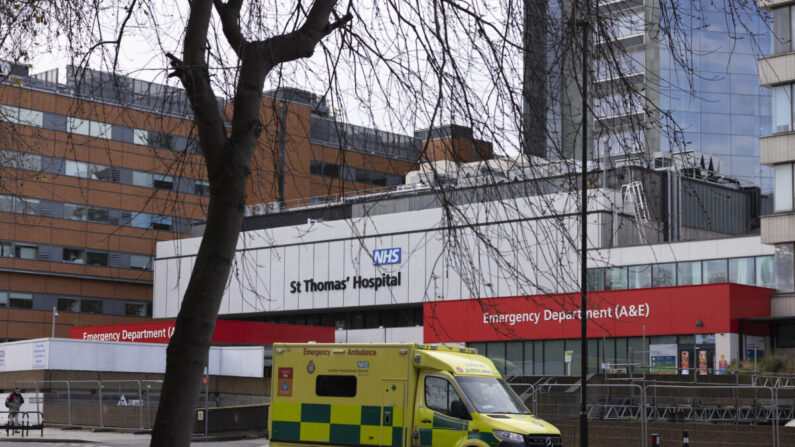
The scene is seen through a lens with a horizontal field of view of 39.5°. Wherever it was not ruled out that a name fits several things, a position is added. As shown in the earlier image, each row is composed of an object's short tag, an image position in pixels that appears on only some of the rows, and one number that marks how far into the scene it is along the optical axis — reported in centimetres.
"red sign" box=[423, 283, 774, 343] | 5350
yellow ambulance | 2002
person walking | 3673
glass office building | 9912
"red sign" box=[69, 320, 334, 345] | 6462
